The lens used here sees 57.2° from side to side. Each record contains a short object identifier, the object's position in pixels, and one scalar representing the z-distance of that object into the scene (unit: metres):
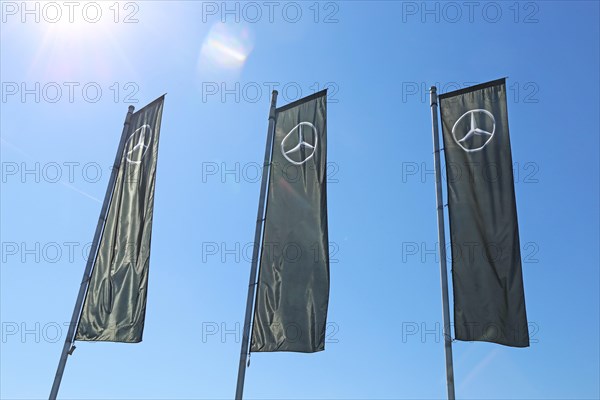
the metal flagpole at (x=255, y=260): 12.88
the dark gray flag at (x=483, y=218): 11.95
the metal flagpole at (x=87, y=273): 13.94
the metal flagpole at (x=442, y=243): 12.10
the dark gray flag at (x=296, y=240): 12.64
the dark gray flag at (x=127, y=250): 13.59
